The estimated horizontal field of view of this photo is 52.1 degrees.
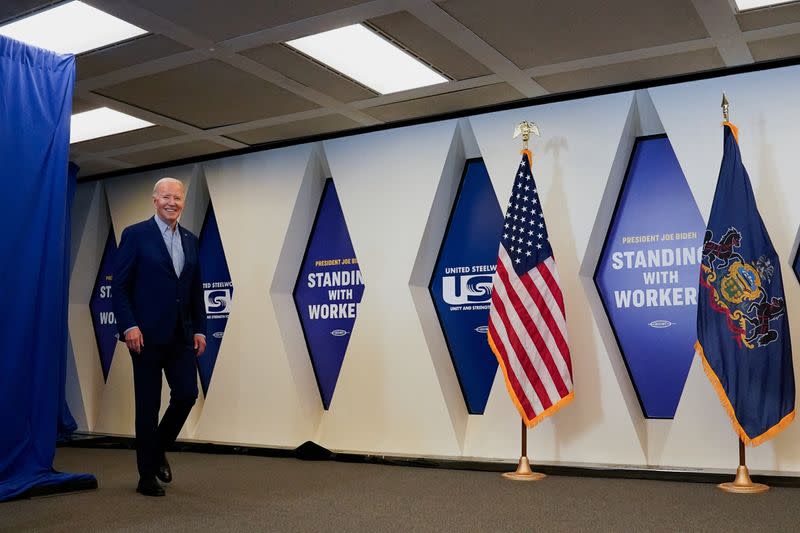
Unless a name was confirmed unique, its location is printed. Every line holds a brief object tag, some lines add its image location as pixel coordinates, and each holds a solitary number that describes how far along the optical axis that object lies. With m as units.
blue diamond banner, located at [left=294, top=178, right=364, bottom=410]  7.19
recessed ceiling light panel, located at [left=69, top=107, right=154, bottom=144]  6.61
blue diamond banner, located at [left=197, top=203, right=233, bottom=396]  7.80
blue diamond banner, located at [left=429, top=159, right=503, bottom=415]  6.51
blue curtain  4.25
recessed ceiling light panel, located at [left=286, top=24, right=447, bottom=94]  5.10
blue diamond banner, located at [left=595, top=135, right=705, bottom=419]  5.75
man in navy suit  4.34
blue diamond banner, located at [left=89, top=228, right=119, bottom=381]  8.55
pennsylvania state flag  4.81
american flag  5.48
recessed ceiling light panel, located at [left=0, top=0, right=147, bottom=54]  4.70
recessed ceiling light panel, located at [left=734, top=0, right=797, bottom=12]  4.48
